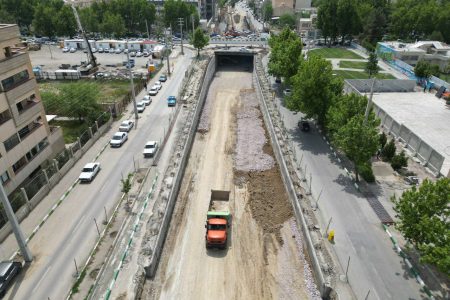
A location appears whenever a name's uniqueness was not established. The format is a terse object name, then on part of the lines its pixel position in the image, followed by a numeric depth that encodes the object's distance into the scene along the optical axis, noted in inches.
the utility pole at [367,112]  1413.1
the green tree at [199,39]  3782.0
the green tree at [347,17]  4276.6
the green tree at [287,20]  6240.2
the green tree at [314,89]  1913.1
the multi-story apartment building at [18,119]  1477.6
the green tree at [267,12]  7160.4
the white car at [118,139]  1947.6
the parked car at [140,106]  2421.3
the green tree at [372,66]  3046.3
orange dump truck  1210.6
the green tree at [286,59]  2480.3
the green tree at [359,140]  1443.2
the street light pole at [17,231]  1059.2
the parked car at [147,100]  2551.7
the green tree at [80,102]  2160.4
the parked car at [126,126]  2116.1
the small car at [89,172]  1617.9
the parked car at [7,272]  1060.5
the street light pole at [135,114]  2297.0
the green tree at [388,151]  1721.2
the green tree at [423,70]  2933.1
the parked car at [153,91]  2758.4
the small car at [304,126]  2090.3
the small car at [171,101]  2522.1
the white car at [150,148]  1827.6
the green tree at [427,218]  924.6
